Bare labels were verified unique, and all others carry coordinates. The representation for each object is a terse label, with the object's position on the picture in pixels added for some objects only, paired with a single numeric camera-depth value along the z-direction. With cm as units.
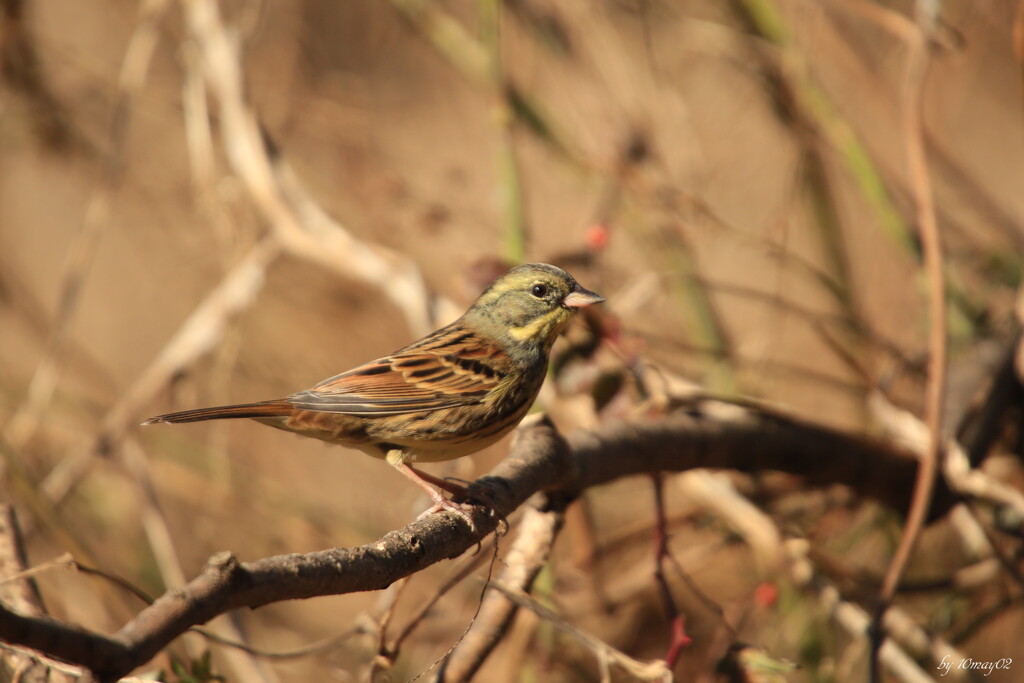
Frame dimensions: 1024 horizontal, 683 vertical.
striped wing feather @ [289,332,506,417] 603
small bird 601
